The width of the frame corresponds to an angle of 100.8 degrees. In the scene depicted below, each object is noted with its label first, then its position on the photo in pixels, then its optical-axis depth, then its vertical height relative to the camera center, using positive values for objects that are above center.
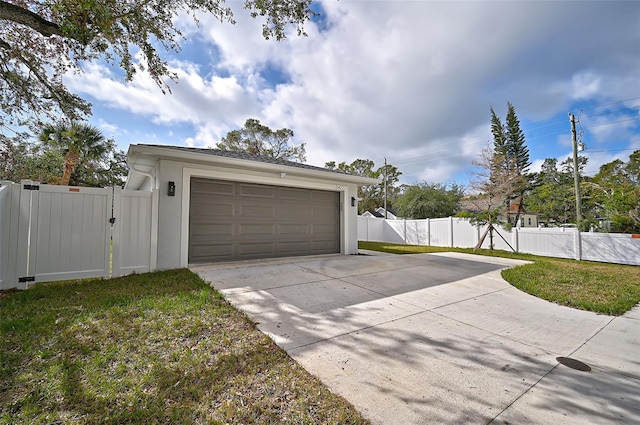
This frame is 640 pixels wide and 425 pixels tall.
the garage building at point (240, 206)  5.79 +0.48
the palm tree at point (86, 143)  6.98 +3.68
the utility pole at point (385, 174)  28.60 +5.93
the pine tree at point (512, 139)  24.05 +7.86
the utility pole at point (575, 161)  12.27 +3.03
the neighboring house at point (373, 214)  28.89 +1.18
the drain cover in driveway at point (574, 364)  2.33 -1.26
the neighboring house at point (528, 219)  28.85 +0.59
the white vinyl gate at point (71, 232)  4.24 -0.16
